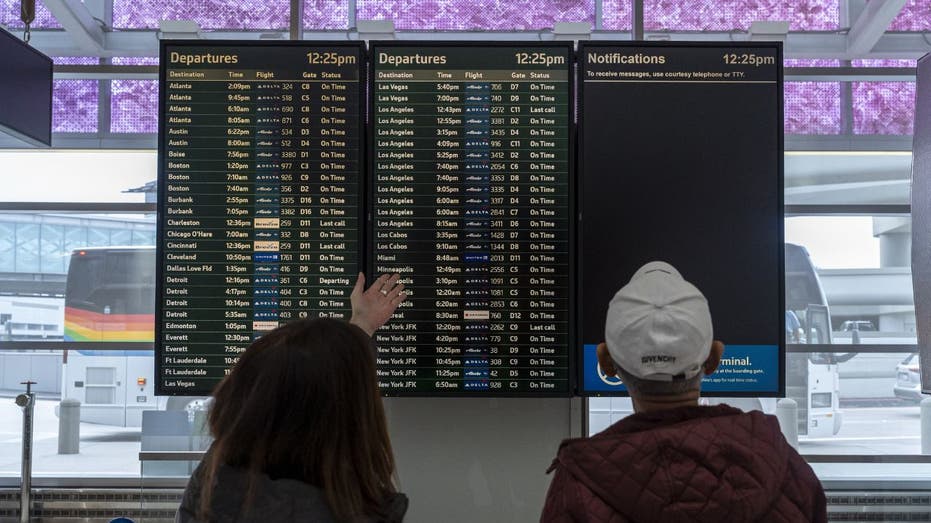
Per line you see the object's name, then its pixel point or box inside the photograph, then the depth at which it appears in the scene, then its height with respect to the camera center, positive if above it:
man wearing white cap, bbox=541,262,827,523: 1.48 -0.31
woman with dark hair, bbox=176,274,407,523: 1.58 -0.31
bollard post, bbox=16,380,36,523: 3.99 -0.95
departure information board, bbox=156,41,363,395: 3.25 +0.22
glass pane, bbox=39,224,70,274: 5.43 +0.16
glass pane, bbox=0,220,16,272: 5.43 +0.14
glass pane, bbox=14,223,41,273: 5.45 +0.15
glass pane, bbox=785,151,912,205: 4.78 +0.58
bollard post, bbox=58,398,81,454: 5.53 -1.05
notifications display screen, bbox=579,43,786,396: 3.22 +0.33
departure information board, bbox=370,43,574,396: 3.22 +0.22
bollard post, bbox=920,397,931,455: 5.18 -0.99
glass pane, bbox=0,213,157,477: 4.63 -0.37
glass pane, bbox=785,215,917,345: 5.30 +0.00
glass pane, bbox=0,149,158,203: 4.91 +0.58
